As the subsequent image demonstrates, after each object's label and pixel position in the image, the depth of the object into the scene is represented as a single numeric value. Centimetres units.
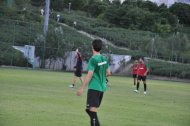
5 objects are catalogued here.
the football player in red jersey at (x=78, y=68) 2768
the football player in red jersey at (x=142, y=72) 2802
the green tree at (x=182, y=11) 11500
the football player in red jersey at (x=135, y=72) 3494
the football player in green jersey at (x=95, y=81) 1062
